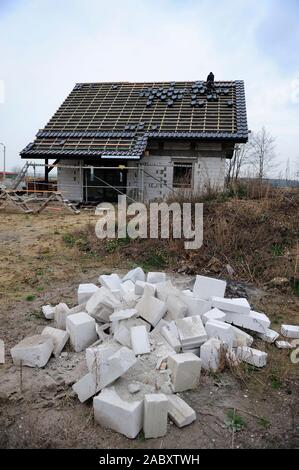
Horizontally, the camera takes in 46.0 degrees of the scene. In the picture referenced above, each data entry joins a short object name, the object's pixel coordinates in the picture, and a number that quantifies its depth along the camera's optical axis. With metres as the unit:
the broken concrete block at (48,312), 4.56
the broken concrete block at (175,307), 4.12
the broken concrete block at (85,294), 4.73
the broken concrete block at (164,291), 4.35
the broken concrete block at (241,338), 3.88
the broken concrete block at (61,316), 4.23
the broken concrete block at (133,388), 2.96
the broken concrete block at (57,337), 3.74
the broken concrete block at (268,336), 4.23
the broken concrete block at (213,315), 4.08
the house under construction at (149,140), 14.23
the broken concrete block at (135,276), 5.31
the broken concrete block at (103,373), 2.95
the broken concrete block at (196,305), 4.25
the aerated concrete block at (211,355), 3.53
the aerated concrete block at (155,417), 2.69
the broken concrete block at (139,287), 4.73
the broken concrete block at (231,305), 4.29
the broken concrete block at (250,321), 4.25
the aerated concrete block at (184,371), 3.15
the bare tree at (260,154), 31.48
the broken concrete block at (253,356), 3.64
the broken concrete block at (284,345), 4.12
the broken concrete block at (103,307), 4.11
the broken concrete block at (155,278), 5.14
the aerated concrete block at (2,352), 3.64
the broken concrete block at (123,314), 3.81
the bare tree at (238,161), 27.18
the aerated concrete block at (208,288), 4.71
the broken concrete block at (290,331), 4.35
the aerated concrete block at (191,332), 3.70
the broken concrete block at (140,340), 3.59
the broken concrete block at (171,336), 3.68
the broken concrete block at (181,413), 2.80
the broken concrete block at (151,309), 4.05
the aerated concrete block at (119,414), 2.69
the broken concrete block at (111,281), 4.88
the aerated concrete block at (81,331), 3.77
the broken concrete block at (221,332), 3.75
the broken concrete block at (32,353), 3.49
